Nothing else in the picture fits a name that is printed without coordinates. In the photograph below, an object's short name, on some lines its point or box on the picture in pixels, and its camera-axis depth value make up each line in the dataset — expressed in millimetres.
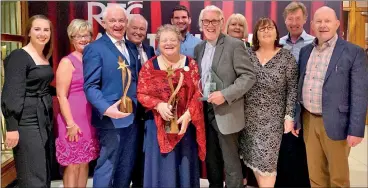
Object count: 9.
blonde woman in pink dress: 2812
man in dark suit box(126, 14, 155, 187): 2855
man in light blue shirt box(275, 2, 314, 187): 3266
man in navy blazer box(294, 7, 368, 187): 2707
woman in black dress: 2541
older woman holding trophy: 2645
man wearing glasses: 2705
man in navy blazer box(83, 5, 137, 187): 2643
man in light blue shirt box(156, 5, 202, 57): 3312
